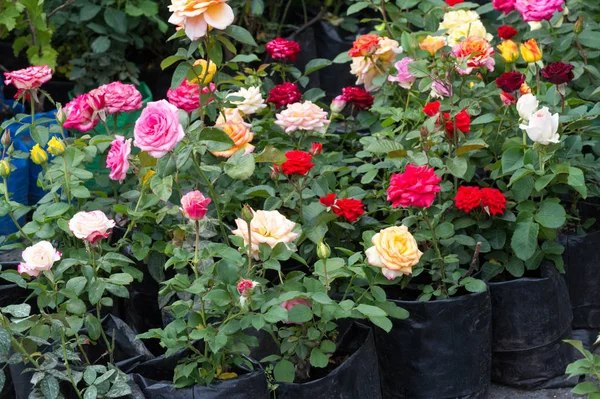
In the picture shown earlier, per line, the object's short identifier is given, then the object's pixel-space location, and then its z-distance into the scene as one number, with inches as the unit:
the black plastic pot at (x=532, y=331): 138.9
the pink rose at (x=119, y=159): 127.5
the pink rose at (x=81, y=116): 141.4
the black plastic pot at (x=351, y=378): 115.9
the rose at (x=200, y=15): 111.4
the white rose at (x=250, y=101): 151.9
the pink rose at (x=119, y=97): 144.7
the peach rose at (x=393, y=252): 114.9
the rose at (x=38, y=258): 113.9
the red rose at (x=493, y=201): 130.6
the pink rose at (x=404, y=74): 151.7
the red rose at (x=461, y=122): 135.9
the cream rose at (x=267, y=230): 111.4
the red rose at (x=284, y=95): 157.1
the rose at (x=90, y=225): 116.1
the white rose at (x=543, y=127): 125.2
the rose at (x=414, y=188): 115.7
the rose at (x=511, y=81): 134.7
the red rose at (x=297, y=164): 124.9
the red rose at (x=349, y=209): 128.2
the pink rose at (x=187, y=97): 139.2
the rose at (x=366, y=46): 156.7
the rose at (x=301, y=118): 143.6
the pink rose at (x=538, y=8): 148.2
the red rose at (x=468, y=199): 130.0
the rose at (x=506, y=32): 161.2
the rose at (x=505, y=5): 159.2
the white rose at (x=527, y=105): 130.0
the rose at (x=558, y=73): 133.8
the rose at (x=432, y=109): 139.4
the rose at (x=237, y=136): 130.1
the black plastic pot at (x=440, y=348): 129.9
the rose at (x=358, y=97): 158.8
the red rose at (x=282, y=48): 164.3
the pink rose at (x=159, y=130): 106.7
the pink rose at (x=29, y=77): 141.2
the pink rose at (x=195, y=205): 107.3
